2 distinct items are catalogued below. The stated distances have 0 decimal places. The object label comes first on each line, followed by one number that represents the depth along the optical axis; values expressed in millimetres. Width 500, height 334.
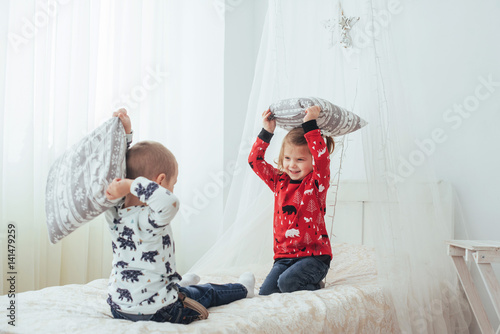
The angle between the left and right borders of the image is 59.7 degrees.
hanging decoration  1996
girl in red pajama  1757
